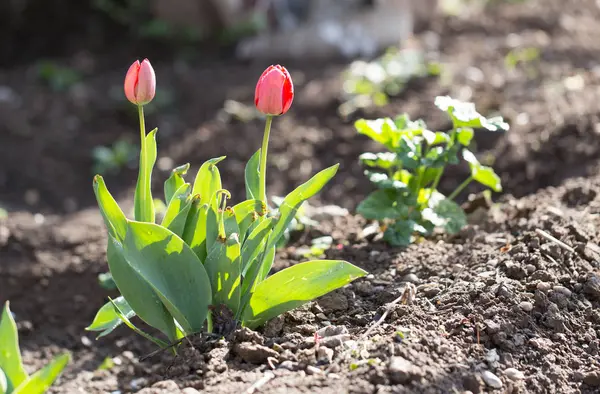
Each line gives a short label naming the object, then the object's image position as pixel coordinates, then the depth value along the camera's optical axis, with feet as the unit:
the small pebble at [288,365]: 6.69
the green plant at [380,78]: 16.51
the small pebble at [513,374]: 6.73
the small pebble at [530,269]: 8.07
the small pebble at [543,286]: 7.78
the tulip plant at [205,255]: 6.82
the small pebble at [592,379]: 6.96
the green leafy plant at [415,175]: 8.76
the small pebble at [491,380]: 6.59
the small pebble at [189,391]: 6.51
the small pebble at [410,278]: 8.32
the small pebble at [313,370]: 6.54
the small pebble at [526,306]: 7.52
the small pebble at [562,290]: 7.80
